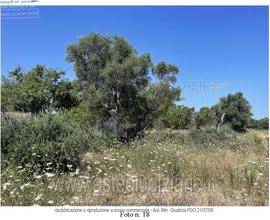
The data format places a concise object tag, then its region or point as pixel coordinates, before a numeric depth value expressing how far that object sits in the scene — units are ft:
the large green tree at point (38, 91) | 36.78
